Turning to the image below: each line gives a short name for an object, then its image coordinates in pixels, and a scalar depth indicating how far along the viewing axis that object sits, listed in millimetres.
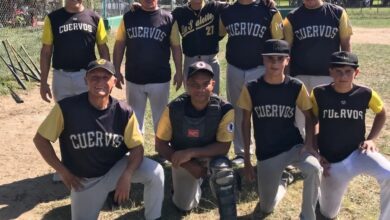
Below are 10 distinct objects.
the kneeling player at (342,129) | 3916
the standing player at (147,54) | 5039
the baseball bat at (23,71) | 9695
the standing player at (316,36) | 4902
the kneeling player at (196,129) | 3836
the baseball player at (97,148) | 3578
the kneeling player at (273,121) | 4082
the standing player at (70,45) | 4812
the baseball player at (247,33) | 5012
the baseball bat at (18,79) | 9115
